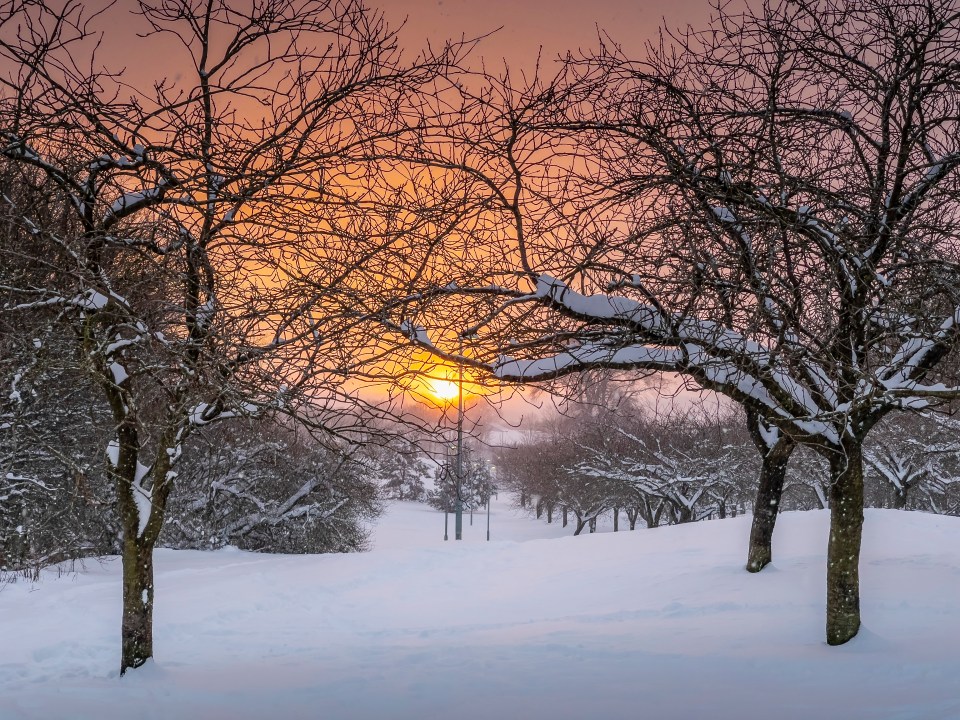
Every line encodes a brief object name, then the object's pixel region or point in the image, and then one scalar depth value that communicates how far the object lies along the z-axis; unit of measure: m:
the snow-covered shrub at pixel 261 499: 21.76
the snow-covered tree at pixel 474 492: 48.19
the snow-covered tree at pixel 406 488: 53.67
